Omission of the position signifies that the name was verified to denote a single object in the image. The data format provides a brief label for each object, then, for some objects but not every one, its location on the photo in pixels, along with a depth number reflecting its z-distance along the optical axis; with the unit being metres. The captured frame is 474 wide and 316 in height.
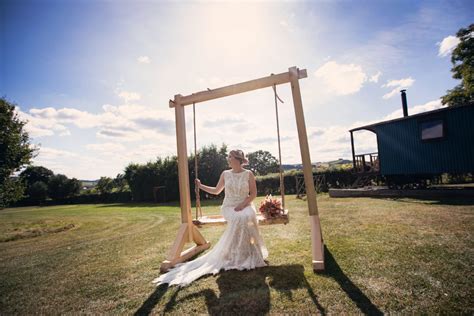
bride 4.16
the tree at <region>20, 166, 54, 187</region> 53.59
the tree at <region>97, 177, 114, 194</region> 39.66
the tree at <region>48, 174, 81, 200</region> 45.12
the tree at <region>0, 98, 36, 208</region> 15.46
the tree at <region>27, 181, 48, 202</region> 43.84
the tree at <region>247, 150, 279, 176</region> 62.63
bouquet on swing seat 4.62
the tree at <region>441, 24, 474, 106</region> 20.98
